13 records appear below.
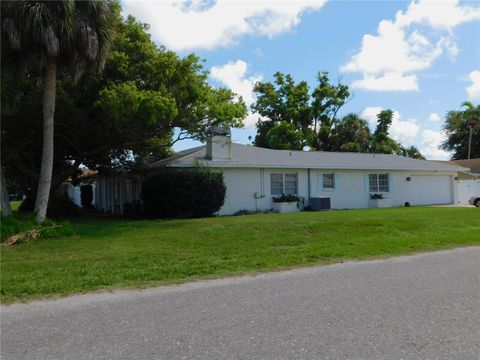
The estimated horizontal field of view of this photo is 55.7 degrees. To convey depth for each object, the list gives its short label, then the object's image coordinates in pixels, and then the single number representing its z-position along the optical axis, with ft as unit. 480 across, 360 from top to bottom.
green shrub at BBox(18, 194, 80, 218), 71.56
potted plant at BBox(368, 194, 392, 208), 85.15
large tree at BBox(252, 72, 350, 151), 153.28
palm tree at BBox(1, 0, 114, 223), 43.91
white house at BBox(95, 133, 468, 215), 71.61
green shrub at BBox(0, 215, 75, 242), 42.54
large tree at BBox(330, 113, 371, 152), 148.36
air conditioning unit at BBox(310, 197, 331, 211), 76.59
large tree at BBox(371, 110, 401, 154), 147.74
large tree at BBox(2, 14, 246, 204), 54.95
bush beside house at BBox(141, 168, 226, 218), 61.26
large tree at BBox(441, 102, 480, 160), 176.45
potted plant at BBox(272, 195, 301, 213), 73.61
